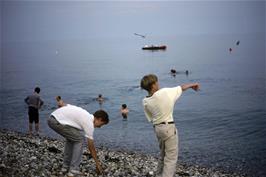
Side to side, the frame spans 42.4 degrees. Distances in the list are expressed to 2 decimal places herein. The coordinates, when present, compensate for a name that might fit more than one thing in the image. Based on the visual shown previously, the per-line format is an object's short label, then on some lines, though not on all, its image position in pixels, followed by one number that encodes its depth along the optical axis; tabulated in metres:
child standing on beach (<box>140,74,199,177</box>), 7.71
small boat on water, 169.38
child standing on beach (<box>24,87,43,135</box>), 18.88
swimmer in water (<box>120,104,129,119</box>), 29.27
